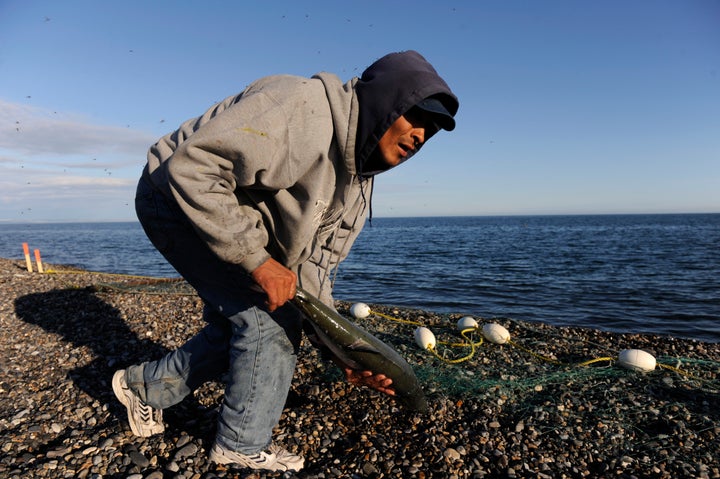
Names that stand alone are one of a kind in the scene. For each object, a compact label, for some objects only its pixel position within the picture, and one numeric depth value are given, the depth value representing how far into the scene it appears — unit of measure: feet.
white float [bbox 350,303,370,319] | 23.32
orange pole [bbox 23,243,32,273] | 42.75
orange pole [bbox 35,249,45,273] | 43.12
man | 6.40
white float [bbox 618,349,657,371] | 15.61
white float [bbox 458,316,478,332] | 20.24
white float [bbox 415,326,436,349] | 17.87
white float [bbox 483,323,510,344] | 19.07
